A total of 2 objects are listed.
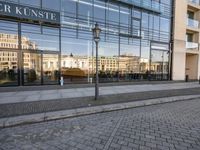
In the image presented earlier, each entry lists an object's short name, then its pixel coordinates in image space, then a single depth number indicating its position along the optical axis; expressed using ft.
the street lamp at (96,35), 24.07
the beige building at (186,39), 57.44
